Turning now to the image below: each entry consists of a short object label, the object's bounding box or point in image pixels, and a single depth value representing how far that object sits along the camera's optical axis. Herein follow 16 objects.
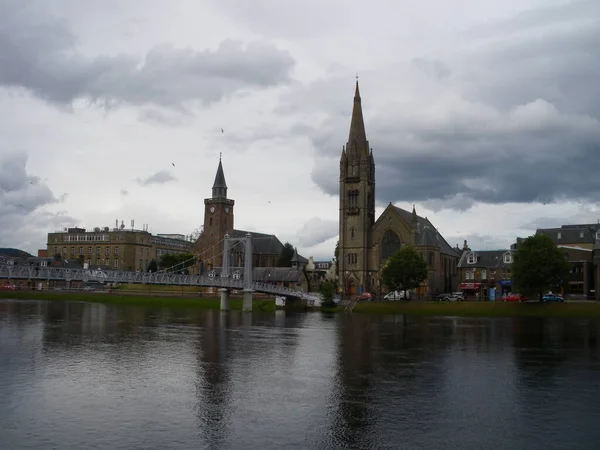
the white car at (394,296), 101.19
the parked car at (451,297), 97.39
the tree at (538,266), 77.81
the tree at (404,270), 91.62
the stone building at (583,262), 91.73
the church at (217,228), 144.62
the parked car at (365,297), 100.74
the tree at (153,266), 162.88
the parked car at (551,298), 84.56
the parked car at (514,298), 88.25
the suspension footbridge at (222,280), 83.78
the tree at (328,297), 99.33
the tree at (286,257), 148.75
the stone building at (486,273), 105.25
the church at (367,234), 111.25
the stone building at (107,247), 172.12
